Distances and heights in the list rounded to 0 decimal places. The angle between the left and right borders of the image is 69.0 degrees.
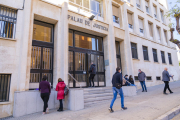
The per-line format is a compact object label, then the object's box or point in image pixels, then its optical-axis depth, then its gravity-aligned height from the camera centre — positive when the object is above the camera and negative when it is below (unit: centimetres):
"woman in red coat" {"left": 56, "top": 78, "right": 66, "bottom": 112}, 625 -73
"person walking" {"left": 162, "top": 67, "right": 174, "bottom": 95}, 841 -24
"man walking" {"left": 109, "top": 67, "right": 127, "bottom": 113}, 539 -35
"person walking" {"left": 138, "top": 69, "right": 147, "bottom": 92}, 1043 -27
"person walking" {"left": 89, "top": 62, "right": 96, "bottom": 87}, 954 +18
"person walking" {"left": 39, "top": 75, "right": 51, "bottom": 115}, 592 -71
